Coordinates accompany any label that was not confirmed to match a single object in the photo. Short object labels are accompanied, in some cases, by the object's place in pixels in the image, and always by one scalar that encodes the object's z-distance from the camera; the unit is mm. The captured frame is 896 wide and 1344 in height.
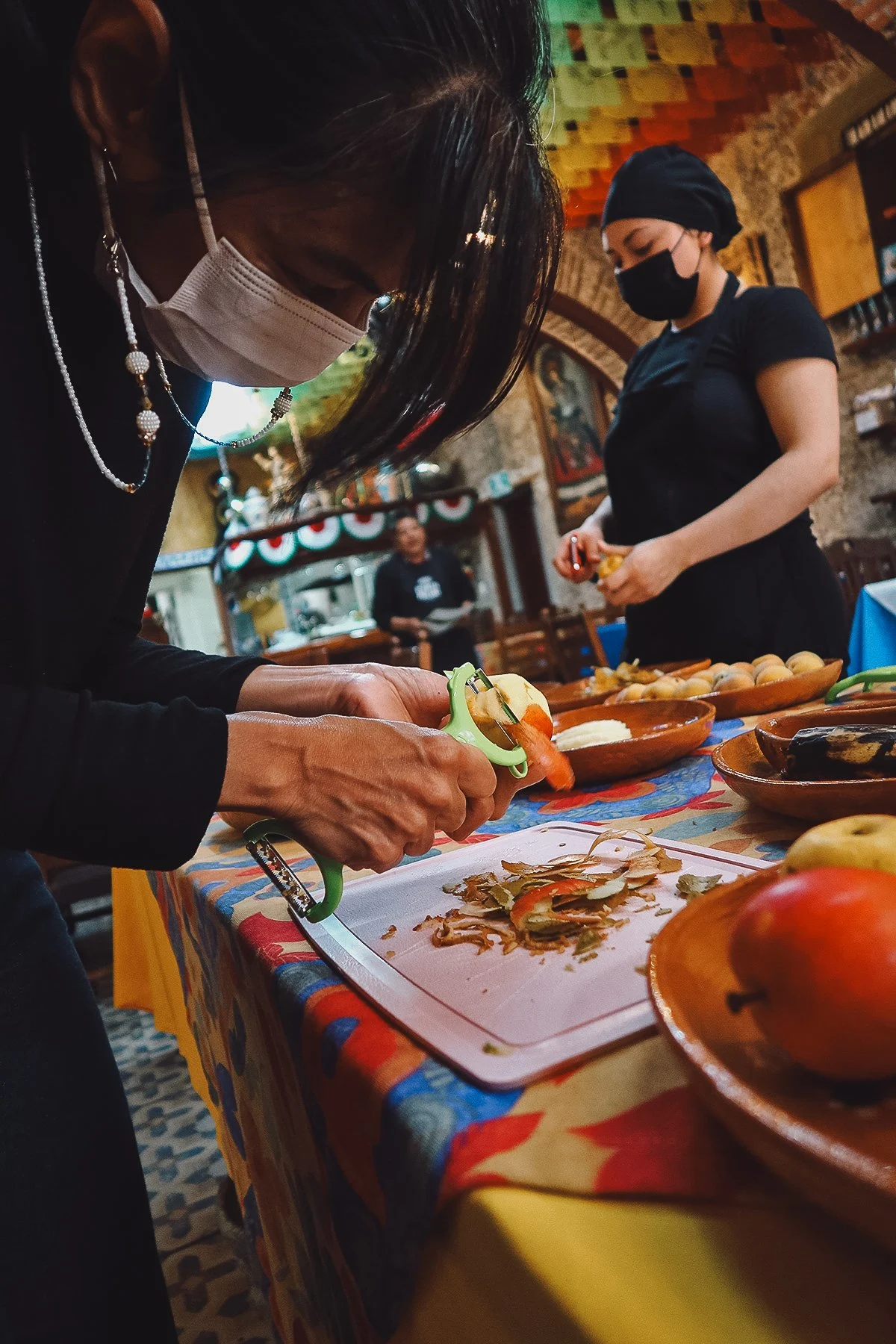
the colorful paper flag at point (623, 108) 6367
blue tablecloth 2314
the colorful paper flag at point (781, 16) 5598
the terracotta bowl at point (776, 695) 1550
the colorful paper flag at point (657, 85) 6281
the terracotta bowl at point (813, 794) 765
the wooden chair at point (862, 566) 5117
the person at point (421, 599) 7590
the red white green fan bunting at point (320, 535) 13492
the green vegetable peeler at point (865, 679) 1265
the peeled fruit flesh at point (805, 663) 1617
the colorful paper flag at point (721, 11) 5629
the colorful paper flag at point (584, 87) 6148
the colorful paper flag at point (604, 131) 6715
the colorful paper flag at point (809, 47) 5934
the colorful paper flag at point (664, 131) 6801
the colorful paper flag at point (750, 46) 5840
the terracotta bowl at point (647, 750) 1268
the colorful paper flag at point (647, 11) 5707
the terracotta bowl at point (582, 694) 1844
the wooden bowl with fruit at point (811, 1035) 327
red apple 376
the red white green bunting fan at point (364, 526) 13648
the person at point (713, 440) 1947
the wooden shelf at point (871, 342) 6020
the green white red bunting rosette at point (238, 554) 13336
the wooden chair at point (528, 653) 7945
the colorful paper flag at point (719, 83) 6262
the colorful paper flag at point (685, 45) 5883
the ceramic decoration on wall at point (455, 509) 14031
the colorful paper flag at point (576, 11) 5703
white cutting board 535
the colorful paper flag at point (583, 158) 6895
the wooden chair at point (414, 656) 7078
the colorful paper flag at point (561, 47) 5820
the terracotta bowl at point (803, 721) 962
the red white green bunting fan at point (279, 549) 13406
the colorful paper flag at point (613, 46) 5914
